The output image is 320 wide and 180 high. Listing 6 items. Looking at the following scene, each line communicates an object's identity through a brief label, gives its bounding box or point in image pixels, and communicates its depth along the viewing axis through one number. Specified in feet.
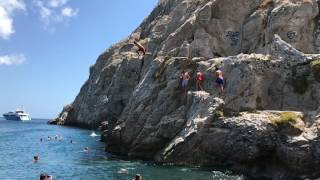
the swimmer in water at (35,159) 118.10
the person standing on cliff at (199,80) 109.07
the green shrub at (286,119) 87.72
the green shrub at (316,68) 94.15
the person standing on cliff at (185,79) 112.63
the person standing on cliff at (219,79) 101.75
